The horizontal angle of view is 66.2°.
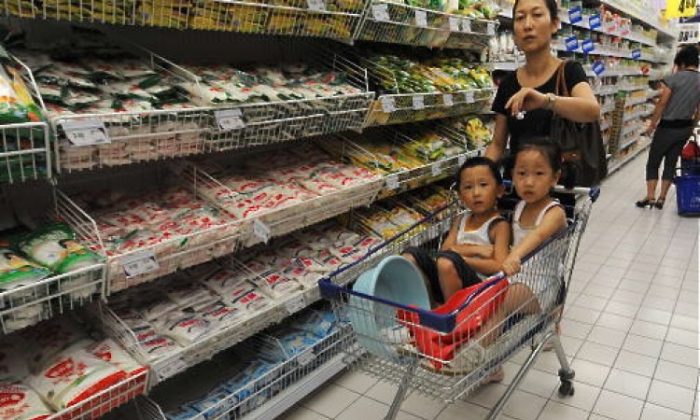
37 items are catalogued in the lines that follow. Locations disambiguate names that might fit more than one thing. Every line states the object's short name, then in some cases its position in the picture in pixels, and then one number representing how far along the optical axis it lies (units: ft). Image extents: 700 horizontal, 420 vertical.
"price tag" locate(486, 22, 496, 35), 11.18
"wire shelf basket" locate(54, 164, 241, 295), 4.95
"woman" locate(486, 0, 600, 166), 6.49
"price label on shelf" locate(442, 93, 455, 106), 9.72
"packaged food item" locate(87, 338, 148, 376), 5.19
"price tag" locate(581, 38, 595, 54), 19.49
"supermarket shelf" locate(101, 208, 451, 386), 5.44
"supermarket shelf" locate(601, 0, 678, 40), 22.41
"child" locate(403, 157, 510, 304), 6.75
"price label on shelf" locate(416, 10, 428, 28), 8.55
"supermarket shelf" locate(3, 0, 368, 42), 4.64
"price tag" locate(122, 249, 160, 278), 4.97
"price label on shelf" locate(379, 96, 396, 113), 8.16
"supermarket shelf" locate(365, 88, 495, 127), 8.25
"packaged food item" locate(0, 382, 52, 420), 4.57
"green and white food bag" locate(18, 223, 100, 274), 4.60
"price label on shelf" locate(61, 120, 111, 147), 4.39
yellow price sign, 26.14
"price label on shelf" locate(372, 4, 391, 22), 7.62
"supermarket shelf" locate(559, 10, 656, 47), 17.21
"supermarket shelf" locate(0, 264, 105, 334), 4.22
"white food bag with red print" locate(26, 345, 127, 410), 4.80
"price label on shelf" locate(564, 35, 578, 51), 17.39
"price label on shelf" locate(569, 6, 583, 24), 17.37
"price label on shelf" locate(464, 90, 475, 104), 10.36
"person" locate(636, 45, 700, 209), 17.49
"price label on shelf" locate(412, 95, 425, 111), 8.89
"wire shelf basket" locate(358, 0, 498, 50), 7.86
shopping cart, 4.70
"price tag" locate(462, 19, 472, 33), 9.95
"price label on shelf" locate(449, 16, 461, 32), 9.58
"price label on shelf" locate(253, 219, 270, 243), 6.33
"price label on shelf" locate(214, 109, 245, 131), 5.72
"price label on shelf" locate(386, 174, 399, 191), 8.57
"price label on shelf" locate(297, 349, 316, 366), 7.32
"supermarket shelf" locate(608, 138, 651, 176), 24.60
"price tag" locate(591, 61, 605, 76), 20.67
